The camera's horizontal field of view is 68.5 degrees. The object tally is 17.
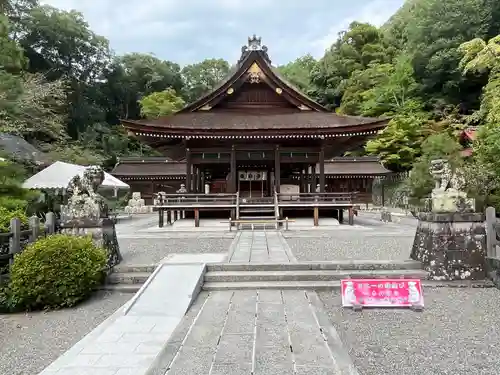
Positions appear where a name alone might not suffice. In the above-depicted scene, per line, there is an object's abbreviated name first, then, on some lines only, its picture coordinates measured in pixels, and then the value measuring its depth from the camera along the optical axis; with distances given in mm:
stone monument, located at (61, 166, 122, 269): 7109
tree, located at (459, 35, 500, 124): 15730
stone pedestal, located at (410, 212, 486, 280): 6812
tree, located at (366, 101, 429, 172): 30344
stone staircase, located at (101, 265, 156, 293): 6711
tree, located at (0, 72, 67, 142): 13570
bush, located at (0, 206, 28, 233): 6539
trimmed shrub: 5734
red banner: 5555
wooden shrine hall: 15539
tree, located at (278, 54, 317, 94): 55466
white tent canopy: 14828
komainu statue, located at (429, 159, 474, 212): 7039
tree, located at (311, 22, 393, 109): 47875
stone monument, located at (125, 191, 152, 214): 28625
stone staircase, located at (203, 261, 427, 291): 6562
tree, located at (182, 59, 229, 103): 58750
